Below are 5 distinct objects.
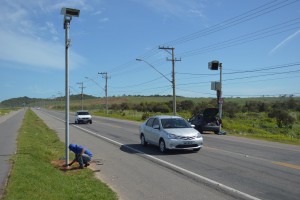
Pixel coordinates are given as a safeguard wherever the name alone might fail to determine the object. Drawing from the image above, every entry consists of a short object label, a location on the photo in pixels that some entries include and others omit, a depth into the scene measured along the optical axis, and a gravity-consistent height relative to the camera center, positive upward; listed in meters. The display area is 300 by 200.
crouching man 11.49 -1.46
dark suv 27.76 -1.07
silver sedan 14.89 -1.10
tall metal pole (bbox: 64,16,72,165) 11.38 +0.69
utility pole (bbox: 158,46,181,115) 43.84 +3.98
